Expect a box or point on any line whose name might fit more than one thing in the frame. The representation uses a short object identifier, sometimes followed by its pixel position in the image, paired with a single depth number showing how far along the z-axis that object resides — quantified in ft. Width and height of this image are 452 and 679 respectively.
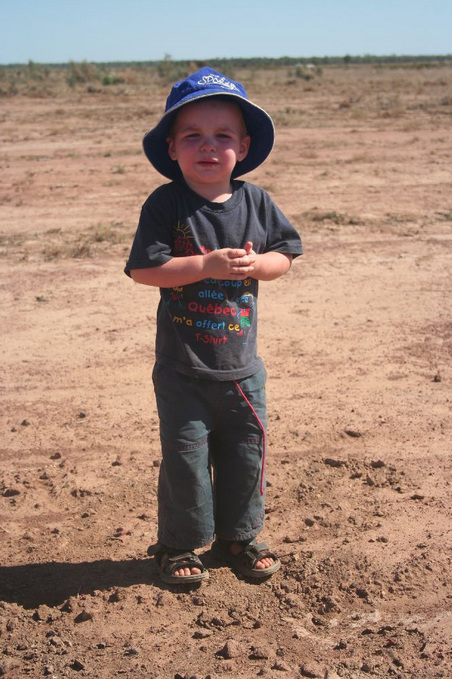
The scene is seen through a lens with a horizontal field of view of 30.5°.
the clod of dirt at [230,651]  8.00
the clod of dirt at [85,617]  8.78
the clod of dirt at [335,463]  12.05
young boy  8.31
